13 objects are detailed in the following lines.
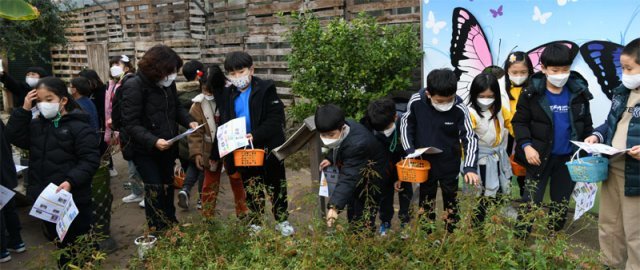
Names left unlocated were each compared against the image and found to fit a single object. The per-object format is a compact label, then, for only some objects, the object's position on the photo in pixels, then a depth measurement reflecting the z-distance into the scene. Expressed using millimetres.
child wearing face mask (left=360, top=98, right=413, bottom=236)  3621
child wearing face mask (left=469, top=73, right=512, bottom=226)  3535
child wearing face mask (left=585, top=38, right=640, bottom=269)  2826
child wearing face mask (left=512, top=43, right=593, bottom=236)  3315
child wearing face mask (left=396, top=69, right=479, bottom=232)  3355
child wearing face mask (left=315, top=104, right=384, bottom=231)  3160
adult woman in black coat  3639
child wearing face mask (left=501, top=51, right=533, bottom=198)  4027
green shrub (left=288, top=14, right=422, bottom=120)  5500
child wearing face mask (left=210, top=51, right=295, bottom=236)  3809
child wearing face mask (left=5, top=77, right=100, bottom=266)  3348
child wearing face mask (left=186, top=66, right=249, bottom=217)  4234
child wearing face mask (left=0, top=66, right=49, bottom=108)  5508
